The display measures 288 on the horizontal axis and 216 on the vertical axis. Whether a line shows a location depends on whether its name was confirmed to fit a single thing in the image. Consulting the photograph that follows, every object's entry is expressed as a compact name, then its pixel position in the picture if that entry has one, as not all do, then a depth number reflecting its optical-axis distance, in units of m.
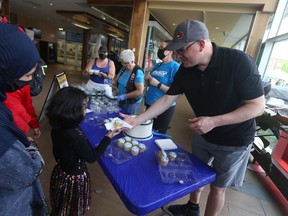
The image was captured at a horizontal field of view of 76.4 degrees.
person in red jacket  1.35
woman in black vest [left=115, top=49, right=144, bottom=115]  2.32
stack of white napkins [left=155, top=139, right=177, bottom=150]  1.34
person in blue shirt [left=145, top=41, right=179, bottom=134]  2.17
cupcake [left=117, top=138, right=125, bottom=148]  1.29
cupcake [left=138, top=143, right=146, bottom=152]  1.26
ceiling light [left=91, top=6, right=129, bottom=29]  7.19
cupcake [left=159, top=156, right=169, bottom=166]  1.13
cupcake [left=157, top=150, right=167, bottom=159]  1.17
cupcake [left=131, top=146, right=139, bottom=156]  1.21
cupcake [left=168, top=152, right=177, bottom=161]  1.20
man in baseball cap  1.09
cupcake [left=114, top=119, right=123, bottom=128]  1.38
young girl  1.08
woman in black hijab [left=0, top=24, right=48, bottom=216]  0.59
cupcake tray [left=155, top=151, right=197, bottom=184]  1.03
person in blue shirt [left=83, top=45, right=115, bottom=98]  2.78
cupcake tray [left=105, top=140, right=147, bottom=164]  1.15
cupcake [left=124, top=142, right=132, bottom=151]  1.25
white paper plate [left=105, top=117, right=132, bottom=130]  1.38
